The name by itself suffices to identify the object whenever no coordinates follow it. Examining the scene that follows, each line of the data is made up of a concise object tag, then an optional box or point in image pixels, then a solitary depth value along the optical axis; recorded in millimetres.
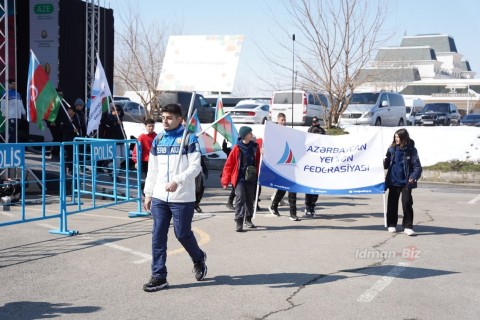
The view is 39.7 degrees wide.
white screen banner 9336
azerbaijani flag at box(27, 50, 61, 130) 11852
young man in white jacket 6691
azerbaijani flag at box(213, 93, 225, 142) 16047
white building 72588
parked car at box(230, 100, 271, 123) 30927
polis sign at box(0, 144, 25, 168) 8961
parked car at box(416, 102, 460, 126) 34562
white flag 13242
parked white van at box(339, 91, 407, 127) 27516
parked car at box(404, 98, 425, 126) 37375
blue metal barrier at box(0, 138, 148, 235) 9281
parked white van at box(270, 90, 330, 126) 28656
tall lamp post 26272
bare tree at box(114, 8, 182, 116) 32938
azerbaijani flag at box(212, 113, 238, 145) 15094
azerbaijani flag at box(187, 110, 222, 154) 16806
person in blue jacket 10258
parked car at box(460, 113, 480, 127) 35997
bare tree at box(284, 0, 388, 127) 26500
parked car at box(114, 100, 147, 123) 31875
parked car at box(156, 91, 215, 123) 31828
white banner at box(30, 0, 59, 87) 20125
